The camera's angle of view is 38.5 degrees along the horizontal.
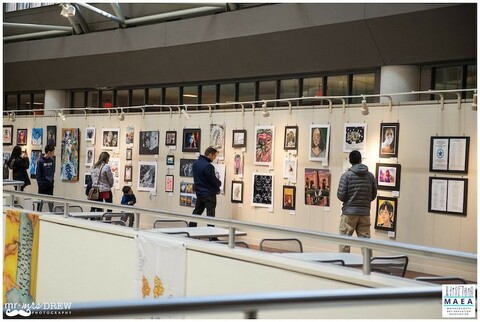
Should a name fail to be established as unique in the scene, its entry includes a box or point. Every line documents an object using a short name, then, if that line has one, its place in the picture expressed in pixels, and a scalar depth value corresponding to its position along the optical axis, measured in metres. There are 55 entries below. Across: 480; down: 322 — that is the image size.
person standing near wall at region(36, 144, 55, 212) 16.64
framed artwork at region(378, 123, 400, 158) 11.12
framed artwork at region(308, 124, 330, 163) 12.16
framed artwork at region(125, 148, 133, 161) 16.52
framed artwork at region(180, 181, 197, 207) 14.99
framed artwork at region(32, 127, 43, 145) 19.55
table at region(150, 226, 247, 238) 7.99
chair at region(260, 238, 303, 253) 11.43
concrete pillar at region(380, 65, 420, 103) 13.76
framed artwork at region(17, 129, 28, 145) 20.12
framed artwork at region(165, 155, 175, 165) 15.43
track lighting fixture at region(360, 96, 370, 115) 11.28
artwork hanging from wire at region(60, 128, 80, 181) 18.25
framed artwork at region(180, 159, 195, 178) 14.92
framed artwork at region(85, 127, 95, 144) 17.64
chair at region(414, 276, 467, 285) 5.53
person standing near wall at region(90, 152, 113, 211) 14.28
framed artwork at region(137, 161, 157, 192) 15.89
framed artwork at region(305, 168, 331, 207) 12.10
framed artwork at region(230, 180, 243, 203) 13.82
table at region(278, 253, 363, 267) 5.97
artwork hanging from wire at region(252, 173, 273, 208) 13.16
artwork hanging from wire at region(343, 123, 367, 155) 11.57
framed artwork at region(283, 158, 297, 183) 12.70
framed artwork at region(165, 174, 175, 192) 15.44
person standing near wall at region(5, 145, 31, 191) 16.80
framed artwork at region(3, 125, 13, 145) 20.53
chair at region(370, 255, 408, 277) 6.26
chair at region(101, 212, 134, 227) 9.59
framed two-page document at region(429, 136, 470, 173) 10.24
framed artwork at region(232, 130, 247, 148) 13.65
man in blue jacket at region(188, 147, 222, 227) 13.05
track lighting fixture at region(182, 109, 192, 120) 14.89
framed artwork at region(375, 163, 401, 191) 11.09
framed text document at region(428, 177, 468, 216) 10.23
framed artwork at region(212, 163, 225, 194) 14.13
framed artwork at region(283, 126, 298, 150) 12.72
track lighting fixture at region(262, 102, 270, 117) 13.08
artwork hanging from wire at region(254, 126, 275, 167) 13.14
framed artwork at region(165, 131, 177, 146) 15.37
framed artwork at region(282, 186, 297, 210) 12.71
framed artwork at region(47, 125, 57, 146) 18.98
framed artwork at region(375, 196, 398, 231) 11.12
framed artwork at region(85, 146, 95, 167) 17.77
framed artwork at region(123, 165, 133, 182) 16.52
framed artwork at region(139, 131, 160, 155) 15.84
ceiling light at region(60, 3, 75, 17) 15.73
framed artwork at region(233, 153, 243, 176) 13.76
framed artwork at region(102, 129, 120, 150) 16.95
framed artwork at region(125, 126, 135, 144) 16.44
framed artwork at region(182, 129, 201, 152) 14.79
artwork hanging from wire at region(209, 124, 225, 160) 14.16
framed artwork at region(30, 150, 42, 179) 19.71
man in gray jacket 10.46
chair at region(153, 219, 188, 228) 14.40
